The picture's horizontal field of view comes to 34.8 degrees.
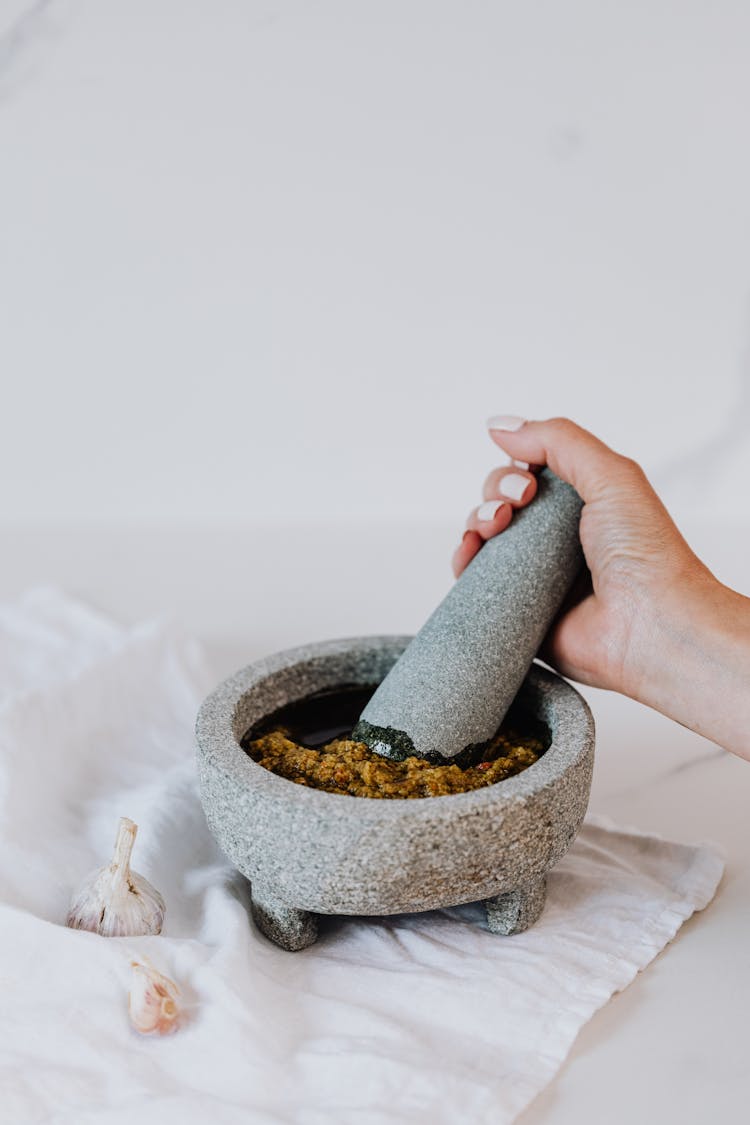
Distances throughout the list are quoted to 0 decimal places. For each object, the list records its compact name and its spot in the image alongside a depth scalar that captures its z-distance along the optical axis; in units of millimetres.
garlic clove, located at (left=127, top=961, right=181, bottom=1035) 1066
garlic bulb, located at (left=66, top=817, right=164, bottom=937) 1216
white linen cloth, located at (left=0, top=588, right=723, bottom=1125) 1016
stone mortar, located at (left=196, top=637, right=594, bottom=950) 1108
